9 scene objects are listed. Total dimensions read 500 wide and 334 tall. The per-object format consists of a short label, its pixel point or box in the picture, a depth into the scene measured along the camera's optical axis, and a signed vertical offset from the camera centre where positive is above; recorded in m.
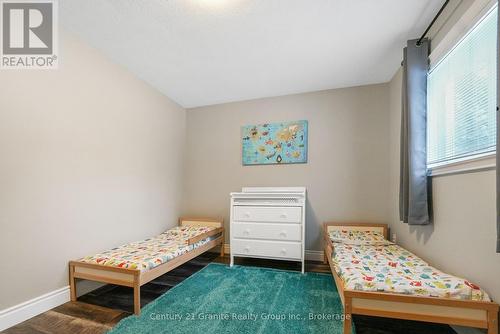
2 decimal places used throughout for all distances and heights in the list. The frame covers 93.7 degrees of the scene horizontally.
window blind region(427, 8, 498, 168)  1.39 +0.48
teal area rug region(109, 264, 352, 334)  1.66 -1.16
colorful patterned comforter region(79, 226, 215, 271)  1.95 -0.84
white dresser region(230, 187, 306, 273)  2.73 -0.71
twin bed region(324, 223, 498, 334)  1.30 -0.76
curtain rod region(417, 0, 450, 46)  1.67 +1.13
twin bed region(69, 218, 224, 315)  1.88 -0.86
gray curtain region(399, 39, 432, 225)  1.96 +0.25
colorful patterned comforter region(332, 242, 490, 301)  1.36 -0.74
